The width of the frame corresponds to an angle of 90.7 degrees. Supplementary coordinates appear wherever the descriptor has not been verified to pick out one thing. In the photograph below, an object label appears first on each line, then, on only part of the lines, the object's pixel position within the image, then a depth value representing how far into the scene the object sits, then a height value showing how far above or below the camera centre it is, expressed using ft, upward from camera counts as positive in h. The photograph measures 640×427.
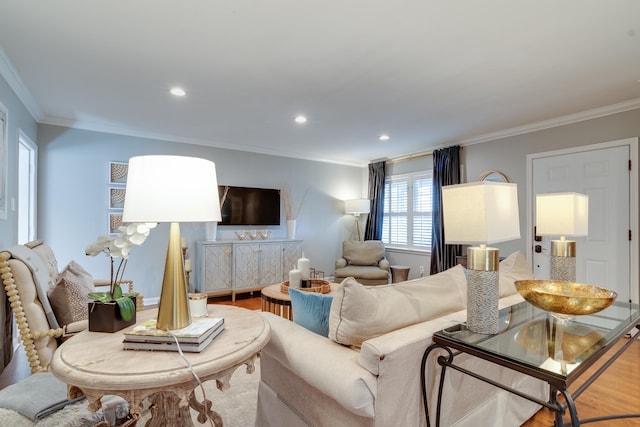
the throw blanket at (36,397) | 4.10 -2.46
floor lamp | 19.11 +0.60
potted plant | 4.23 -1.15
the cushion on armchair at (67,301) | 5.72 -1.55
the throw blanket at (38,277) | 5.61 -1.13
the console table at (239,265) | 14.51 -2.39
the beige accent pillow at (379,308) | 4.22 -1.31
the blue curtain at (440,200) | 15.29 +0.83
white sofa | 3.76 -1.96
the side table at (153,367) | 3.06 -1.56
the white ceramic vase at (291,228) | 17.52 -0.66
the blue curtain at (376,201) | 19.15 +0.94
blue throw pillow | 5.01 -1.53
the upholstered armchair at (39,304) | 5.24 -1.56
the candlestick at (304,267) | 10.38 -1.68
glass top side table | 3.23 -1.59
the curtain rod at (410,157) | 16.85 +3.29
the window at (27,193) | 11.13 +0.80
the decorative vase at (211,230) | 14.94 -0.68
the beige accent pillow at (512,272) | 6.33 -1.23
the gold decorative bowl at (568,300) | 3.95 -1.11
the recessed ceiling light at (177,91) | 9.19 +3.71
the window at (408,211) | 17.11 +0.30
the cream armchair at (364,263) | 15.55 -2.50
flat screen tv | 15.99 +0.52
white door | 10.58 +0.38
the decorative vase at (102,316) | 4.24 -1.35
